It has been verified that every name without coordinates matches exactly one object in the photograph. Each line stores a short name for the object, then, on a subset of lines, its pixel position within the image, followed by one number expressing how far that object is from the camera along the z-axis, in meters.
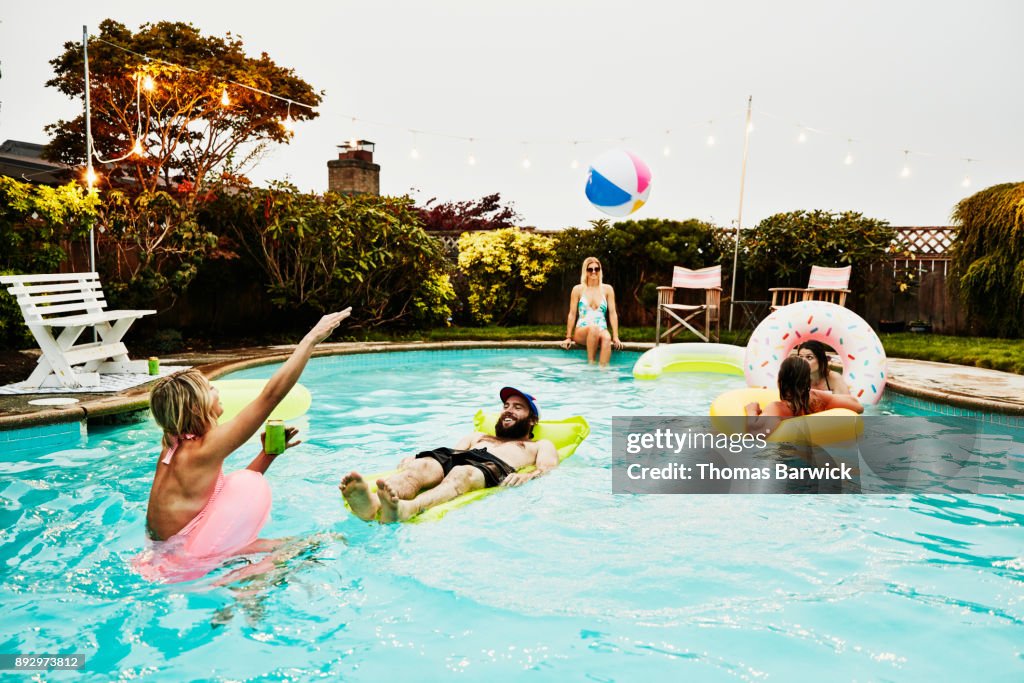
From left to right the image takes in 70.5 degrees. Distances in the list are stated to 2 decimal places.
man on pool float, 3.04
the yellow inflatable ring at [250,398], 4.82
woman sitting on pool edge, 9.36
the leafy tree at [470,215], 17.57
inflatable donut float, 5.90
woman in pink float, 2.45
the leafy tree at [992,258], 10.21
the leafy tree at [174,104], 9.83
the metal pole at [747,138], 9.33
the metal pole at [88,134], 6.69
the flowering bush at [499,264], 12.56
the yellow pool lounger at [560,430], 4.72
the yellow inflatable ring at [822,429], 4.46
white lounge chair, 5.64
